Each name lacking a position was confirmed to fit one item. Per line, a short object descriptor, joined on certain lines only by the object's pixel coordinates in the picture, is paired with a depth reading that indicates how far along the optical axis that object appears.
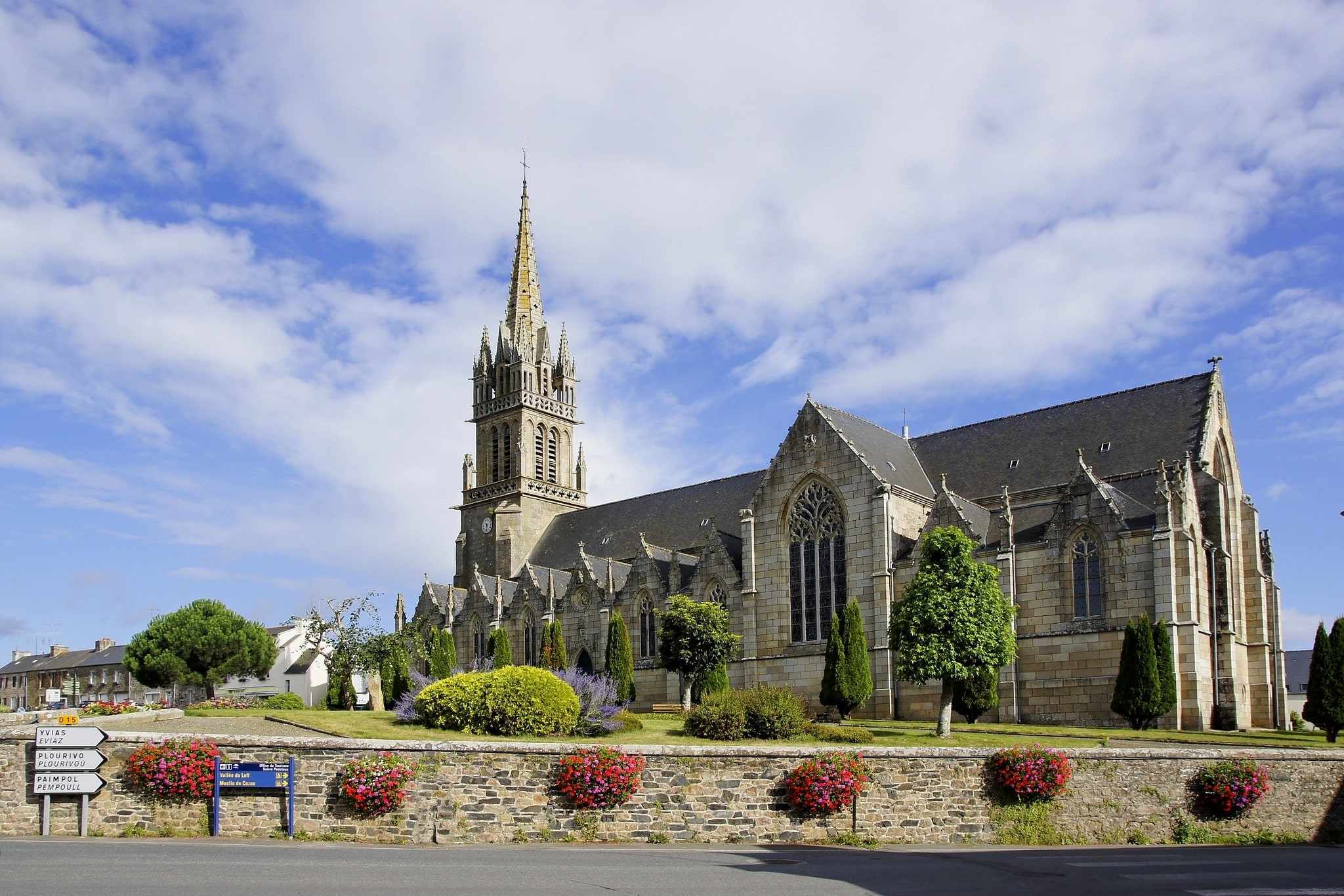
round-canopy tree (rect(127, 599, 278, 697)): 68.94
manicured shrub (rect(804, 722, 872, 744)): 32.69
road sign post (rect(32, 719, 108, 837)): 21.55
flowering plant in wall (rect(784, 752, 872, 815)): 22.66
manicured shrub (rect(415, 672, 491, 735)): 32.50
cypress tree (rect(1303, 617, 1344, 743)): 37.38
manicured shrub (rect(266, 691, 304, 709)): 49.47
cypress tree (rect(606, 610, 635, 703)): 55.38
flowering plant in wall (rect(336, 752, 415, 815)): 21.80
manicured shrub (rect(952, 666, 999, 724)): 40.09
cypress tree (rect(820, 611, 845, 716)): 43.44
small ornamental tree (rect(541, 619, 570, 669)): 59.28
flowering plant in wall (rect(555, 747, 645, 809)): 22.30
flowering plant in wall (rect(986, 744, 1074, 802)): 23.34
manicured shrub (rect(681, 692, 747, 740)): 32.84
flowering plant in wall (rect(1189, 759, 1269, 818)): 24.02
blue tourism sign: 21.92
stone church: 41.38
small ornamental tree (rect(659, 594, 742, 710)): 46.44
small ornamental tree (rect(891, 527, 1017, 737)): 37.75
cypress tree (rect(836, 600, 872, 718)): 43.38
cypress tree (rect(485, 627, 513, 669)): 62.28
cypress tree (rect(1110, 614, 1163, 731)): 38.59
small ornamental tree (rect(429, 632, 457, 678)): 64.31
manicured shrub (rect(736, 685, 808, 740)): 32.53
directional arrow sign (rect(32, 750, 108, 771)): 21.53
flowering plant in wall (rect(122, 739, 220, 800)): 21.80
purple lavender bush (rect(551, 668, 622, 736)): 33.81
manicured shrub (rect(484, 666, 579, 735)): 32.12
